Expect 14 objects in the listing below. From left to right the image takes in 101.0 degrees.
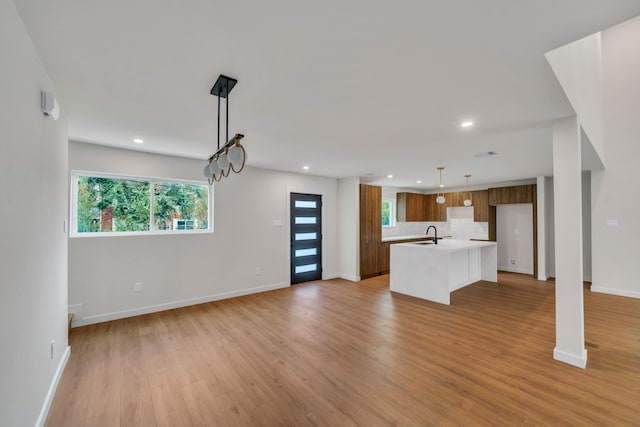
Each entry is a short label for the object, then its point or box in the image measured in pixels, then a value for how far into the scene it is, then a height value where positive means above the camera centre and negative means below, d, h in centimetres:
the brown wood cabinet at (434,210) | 818 +16
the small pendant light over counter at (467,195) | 728 +56
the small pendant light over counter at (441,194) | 499 +63
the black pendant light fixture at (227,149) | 190 +54
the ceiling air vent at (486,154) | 382 +91
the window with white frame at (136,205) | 359 +17
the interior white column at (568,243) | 246 -27
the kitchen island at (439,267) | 443 -100
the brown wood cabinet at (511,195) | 632 +51
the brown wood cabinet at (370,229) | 618 -34
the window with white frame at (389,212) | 800 +10
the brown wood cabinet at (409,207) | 797 +25
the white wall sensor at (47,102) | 177 +78
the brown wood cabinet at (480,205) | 697 +27
